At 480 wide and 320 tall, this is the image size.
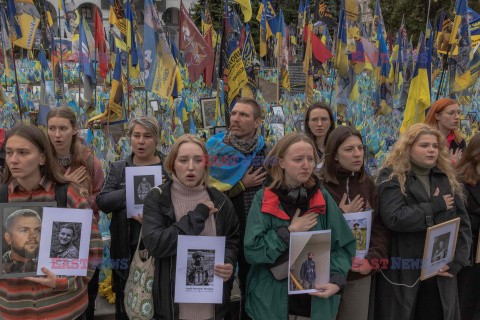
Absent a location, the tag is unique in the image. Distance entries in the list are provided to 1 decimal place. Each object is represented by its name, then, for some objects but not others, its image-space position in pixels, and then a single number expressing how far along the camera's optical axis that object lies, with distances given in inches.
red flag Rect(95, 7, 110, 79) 318.7
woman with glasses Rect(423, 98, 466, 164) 152.5
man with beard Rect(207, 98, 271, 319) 115.6
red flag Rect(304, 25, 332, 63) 263.1
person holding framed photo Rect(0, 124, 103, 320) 83.3
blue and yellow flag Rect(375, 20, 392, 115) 319.3
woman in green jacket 89.4
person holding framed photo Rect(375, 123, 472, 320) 104.5
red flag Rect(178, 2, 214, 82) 235.3
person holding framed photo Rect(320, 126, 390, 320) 104.5
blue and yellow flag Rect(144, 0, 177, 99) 204.4
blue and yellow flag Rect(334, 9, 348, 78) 224.4
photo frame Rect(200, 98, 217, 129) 256.1
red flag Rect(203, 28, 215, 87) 285.2
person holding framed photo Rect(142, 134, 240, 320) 86.7
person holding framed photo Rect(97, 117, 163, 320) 109.3
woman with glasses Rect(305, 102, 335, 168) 137.9
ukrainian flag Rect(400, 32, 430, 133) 212.2
